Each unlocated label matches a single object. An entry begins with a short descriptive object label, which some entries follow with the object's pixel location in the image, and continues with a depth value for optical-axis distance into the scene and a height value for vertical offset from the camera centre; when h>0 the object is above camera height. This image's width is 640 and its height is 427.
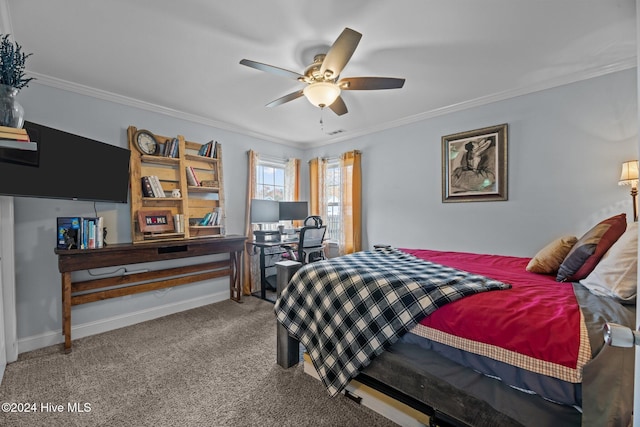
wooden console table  2.36 -0.64
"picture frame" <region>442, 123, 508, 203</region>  2.91 +0.54
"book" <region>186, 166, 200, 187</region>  3.39 +0.44
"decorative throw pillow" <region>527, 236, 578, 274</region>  1.88 -0.30
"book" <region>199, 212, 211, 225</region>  3.52 -0.07
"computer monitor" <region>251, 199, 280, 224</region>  3.97 +0.04
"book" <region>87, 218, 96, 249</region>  2.48 -0.18
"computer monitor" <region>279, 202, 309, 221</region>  4.36 +0.04
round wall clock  2.99 +0.80
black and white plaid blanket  1.40 -0.51
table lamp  2.11 +0.28
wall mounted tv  1.92 +0.33
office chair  3.63 -0.43
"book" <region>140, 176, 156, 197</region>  3.01 +0.30
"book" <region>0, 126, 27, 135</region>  0.97 +0.30
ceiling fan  1.82 +0.99
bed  0.99 -0.53
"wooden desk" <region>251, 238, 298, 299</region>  3.70 -0.58
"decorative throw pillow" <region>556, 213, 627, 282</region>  1.60 -0.21
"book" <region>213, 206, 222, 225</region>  3.63 -0.03
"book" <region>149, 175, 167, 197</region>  3.06 +0.31
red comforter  1.01 -0.47
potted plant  1.01 +0.48
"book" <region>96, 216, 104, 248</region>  2.53 -0.18
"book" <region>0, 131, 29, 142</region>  0.97 +0.28
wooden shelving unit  2.96 +0.30
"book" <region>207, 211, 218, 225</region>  3.57 -0.06
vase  1.00 +0.39
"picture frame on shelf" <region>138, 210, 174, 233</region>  2.93 -0.09
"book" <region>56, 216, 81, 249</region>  2.35 -0.16
